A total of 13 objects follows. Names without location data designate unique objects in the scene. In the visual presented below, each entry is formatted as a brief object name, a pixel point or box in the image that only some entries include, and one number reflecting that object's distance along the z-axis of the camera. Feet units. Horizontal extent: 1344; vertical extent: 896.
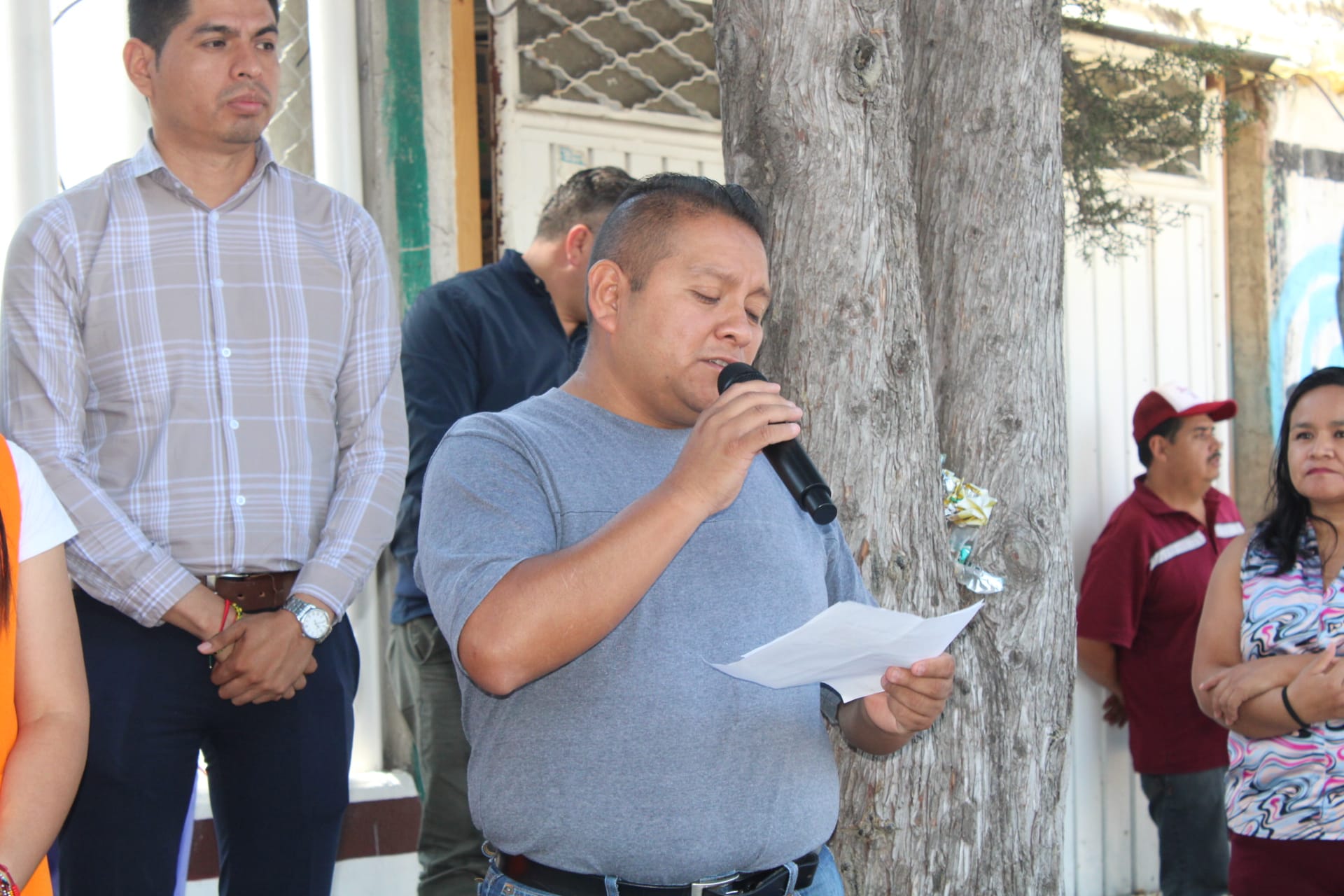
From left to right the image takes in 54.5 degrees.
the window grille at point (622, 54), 15.60
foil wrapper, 8.14
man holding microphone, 5.24
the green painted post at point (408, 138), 14.53
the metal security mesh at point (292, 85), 14.60
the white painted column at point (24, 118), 11.56
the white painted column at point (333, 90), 14.20
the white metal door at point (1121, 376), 18.62
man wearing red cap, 15.97
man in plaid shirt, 7.52
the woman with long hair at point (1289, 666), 10.36
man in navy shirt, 11.11
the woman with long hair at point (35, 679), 6.00
